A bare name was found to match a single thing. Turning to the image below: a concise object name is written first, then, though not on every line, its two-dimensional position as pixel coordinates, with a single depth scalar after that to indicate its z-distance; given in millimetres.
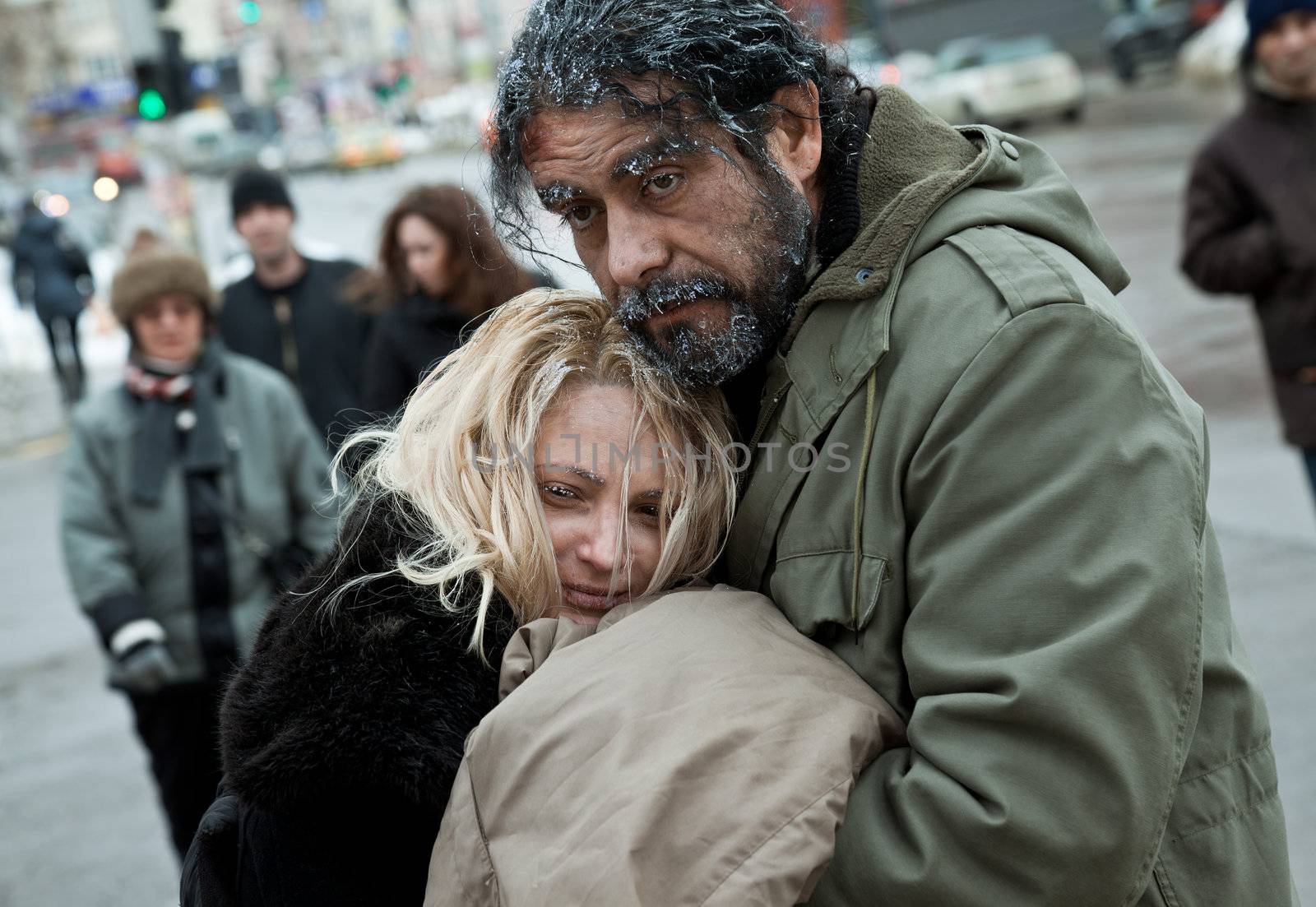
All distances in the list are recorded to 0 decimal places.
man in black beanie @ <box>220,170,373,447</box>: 5777
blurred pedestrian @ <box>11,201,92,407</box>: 14172
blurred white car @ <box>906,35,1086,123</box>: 22547
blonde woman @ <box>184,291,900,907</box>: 1438
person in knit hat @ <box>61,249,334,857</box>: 4094
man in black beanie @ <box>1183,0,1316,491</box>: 4168
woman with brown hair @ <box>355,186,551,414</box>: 5020
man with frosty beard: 1407
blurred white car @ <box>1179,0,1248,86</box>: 22797
